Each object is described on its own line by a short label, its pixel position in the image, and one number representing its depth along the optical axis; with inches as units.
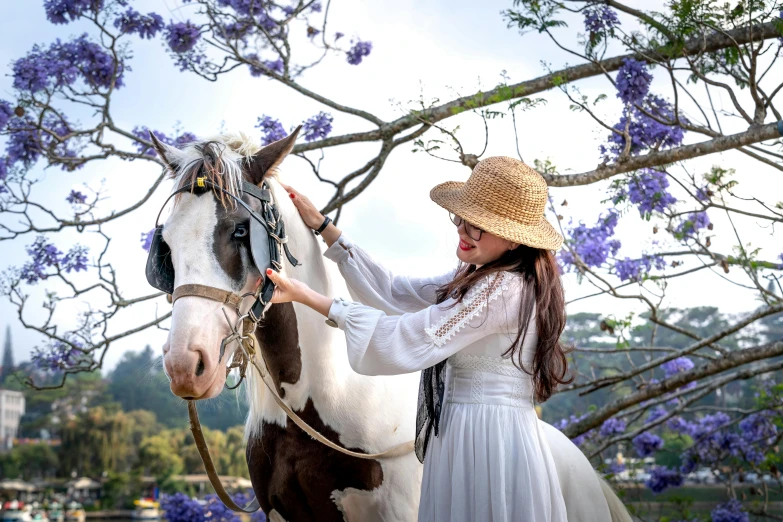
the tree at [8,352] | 2406.5
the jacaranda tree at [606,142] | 145.6
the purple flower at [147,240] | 176.5
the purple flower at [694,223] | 183.2
